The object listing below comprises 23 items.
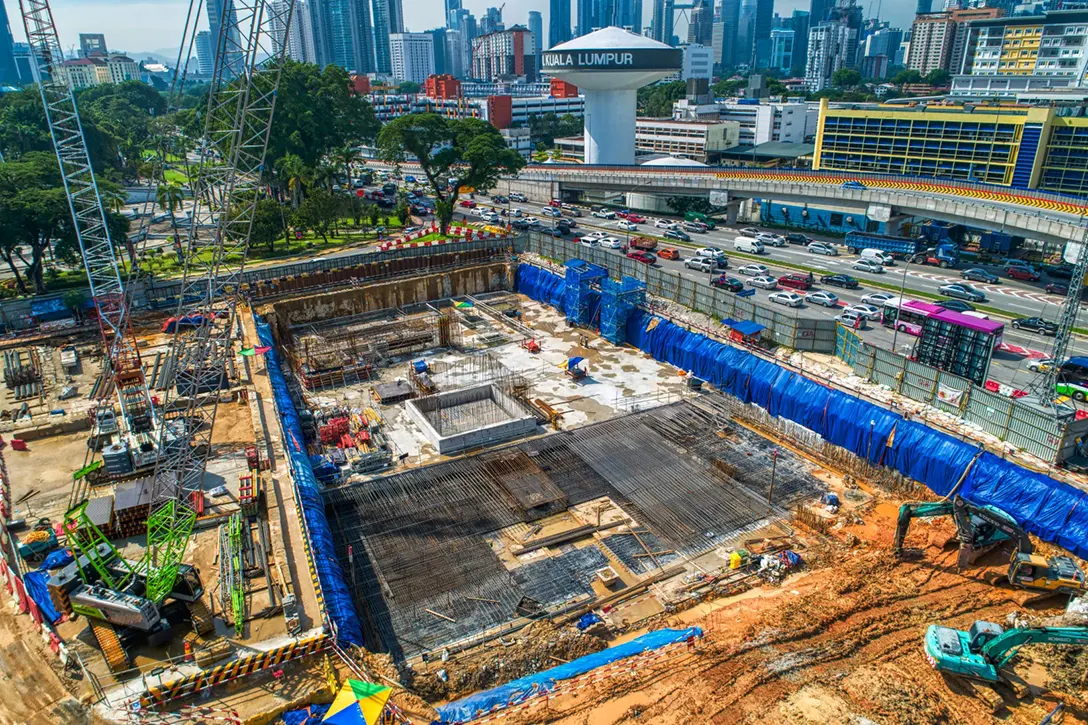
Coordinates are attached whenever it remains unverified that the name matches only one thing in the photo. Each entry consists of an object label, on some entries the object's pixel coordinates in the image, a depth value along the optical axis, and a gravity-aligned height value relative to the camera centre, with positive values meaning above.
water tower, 84.00 +4.05
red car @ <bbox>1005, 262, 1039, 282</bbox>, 51.89 -12.18
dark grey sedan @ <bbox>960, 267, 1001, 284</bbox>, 52.06 -12.33
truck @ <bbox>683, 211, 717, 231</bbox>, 70.93 -10.94
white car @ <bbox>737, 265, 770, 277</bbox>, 52.19 -11.81
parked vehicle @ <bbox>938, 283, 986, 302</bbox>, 47.75 -12.41
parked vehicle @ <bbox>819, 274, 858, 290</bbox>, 50.44 -12.24
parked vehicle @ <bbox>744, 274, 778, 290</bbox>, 50.38 -12.20
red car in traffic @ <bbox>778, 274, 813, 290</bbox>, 50.03 -12.09
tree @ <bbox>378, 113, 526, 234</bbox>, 67.50 -3.55
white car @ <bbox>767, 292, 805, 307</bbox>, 46.25 -12.24
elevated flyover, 51.44 -7.50
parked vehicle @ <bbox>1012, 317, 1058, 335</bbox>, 41.28 -12.73
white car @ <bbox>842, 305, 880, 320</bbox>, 43.41 -12.53
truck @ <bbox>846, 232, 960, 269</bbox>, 56.55 -11.58
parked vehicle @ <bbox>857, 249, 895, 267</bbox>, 55.62 -11.62
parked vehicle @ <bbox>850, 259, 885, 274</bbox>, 54.78 -12.22
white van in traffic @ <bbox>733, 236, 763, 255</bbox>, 60.41 -11.53
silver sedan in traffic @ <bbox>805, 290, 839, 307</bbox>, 46.72 -12.39
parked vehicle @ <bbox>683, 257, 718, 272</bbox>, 55.03 -11.82
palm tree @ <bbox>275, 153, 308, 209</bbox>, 67.19 -5.66
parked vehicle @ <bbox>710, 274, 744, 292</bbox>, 48.41 -11.88
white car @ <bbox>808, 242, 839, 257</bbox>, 60.56 -11.96
